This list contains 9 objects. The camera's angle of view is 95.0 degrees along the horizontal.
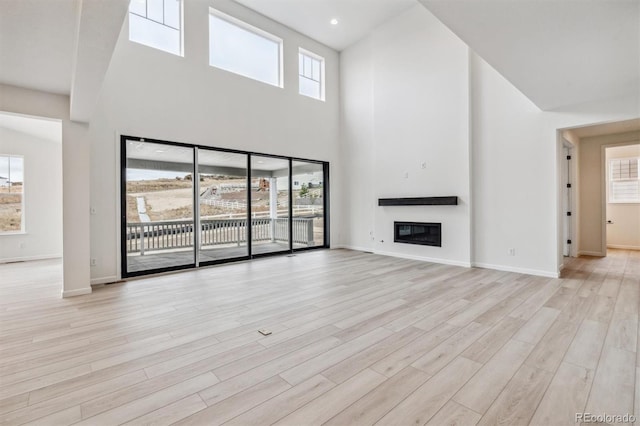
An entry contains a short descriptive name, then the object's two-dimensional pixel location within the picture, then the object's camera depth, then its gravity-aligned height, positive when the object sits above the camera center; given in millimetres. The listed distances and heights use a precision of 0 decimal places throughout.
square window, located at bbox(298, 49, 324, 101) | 7254 +3517
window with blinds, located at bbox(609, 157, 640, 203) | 7141 +725
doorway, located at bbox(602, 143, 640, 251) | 7023 +295
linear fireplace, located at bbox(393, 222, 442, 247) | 5859 -454
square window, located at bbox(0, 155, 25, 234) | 6410 +476
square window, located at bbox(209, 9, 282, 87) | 5797 +3474
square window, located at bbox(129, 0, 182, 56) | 4840 +3266
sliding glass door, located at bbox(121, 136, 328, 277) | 5039 +176
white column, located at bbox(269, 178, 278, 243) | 6984 +330
